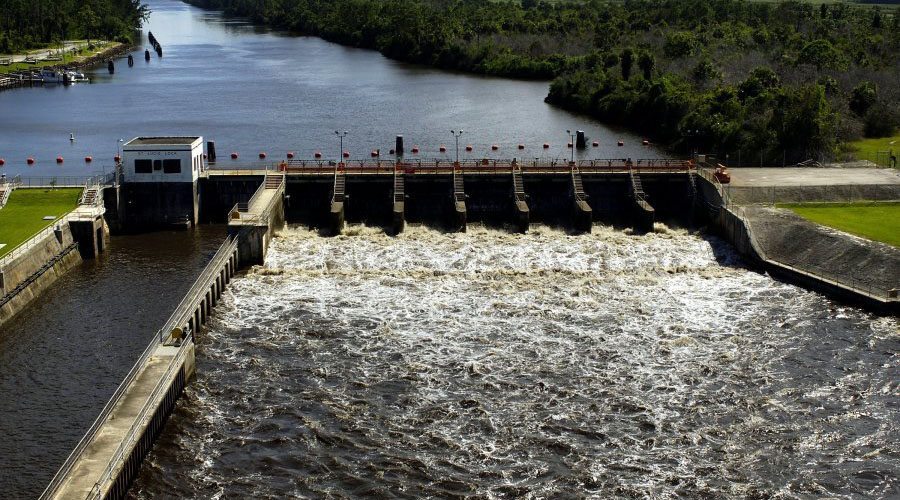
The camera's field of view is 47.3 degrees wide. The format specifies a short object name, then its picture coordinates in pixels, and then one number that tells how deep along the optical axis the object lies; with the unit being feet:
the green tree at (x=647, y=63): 463.01
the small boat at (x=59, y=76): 576.61
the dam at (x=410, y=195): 264.11
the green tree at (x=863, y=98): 371.56
